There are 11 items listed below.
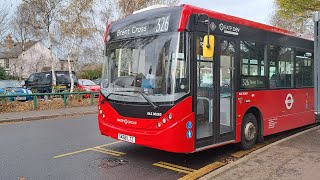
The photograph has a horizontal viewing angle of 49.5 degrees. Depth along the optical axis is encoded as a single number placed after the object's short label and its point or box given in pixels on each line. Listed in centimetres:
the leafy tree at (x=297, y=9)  1275
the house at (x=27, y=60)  5328
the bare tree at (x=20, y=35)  4445
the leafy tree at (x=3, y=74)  4134
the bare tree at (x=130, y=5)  2480
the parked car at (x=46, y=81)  2422
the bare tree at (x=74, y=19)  2083
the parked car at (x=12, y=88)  1945
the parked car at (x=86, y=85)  2586
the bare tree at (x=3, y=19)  2359
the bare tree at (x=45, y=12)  2005
